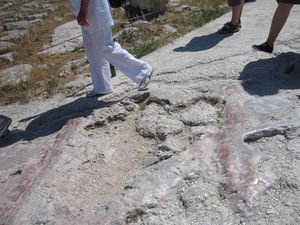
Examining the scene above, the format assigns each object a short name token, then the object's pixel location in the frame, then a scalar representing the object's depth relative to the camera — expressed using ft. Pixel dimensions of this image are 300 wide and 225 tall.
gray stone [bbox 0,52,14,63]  15.47
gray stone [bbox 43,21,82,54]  15.60
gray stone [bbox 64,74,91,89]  11.47
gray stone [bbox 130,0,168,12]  16.83
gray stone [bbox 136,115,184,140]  7.73
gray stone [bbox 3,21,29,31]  19.58
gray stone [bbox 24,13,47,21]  20.72
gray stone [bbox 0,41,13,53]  16.68
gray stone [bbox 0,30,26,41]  18.11
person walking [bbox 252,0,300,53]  9.15
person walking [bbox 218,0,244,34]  11.96
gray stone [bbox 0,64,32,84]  13.40
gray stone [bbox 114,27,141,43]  14.20
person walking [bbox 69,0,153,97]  8.82
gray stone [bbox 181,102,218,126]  7.82
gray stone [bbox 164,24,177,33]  14.29
